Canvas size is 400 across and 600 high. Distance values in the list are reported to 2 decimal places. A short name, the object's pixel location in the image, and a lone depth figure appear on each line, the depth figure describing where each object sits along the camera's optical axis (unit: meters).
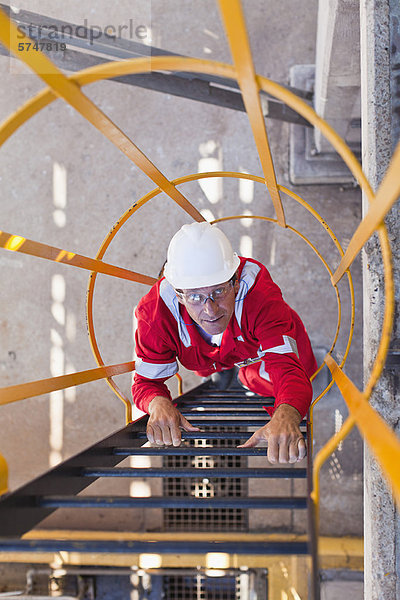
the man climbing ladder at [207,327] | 2.68
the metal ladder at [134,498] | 1.40
